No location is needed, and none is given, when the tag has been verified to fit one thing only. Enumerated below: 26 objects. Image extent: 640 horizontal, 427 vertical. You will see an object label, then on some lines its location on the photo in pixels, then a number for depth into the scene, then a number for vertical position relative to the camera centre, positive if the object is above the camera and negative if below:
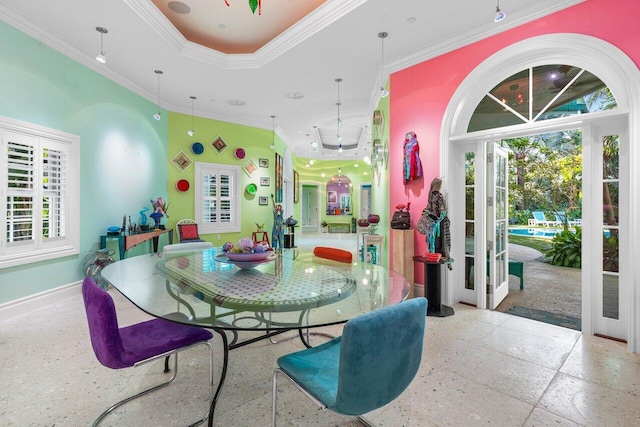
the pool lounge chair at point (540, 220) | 10.18 -0.25
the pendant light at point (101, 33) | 3.23 +2.09
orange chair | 2.50 -0.35
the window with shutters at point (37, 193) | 3.13 +0.27
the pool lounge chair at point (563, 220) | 9.27 -0.24
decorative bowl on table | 2.06 -0.30
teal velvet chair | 1.08 -0.57
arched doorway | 2.50 +0.73
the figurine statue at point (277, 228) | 7.23 -0.33
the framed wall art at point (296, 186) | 11.33 +1.08
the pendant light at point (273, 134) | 7.28 +1.99
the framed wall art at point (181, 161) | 6.06 +1.10
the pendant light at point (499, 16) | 2.37 +1.54
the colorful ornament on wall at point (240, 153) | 6.77 +1.38
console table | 4.25 -0.36
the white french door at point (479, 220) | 3.50 -0.08
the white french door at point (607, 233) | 2.64 -0.19
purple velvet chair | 1.42 -0.69
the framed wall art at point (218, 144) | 6.50 +1.53
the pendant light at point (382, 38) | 3.41 +2.03
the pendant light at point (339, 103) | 4.69 +2.15
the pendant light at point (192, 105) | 5.57 +2.17
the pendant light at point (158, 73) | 4.48 +2.13
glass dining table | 1.33 -0.42
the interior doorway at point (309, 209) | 14.55 +0.25
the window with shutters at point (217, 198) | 6.38 +0.37
